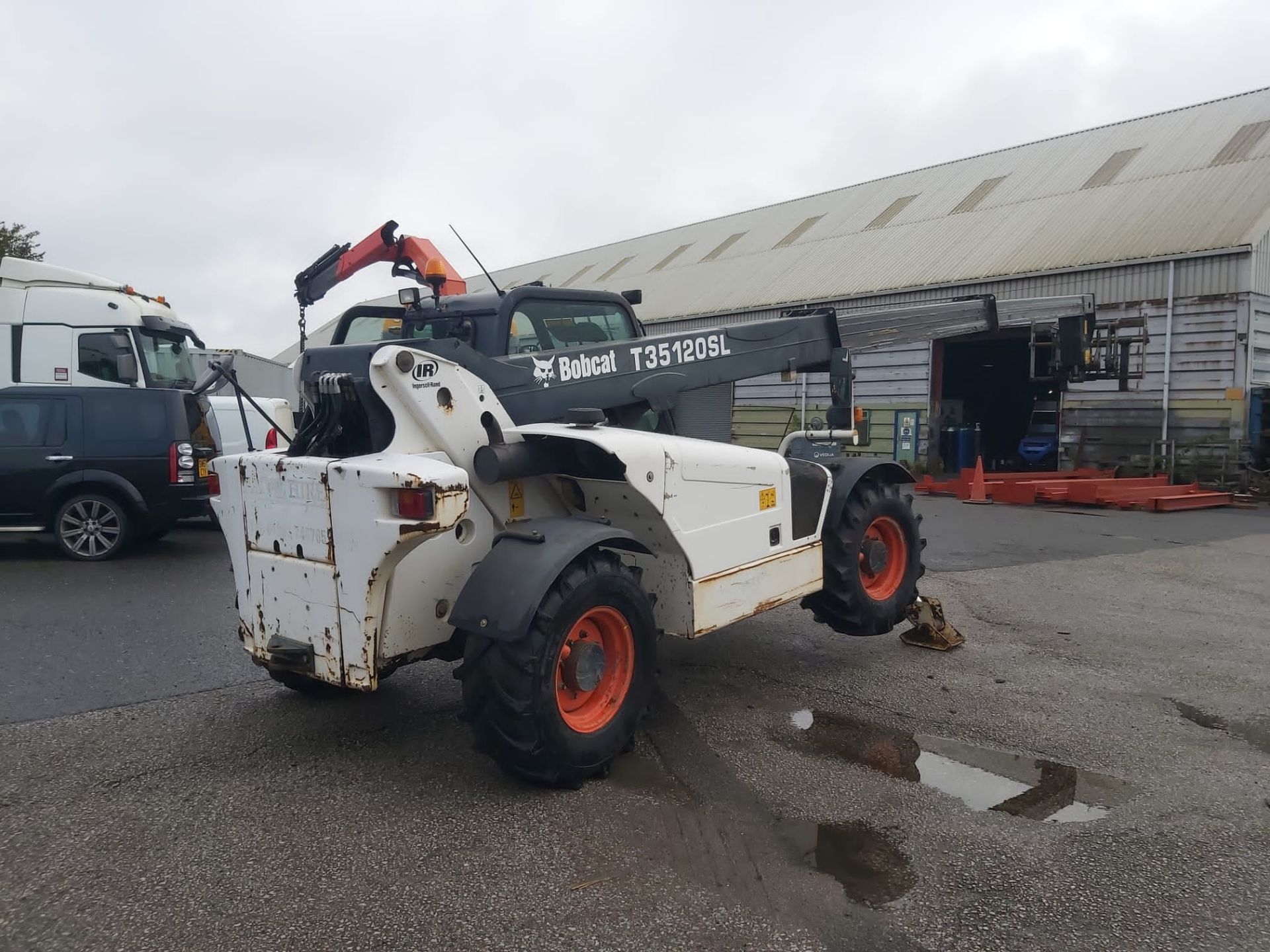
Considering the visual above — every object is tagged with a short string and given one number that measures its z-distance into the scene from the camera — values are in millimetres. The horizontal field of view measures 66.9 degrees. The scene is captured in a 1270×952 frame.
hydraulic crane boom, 11617
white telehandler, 3982
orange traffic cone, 16109
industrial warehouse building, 16984
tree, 27828
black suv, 10078
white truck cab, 12055
